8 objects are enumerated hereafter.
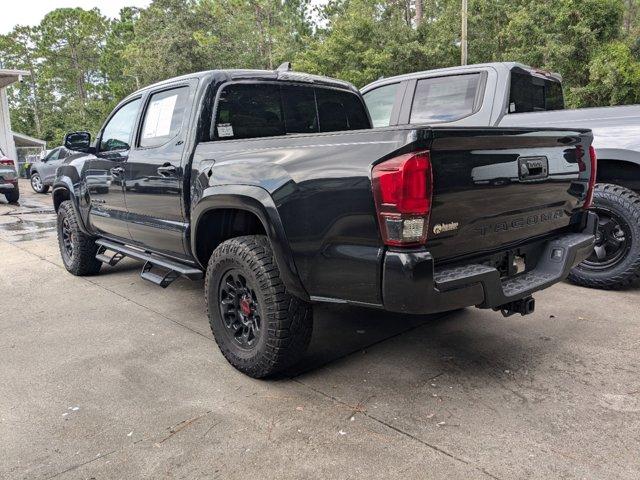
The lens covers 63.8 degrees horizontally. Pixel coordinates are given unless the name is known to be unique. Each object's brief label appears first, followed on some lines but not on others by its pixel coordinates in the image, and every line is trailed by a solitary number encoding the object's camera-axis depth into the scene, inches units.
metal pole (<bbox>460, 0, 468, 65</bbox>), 757.9
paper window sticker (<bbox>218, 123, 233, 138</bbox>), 146.5
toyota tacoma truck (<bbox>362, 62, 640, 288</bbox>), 178.4
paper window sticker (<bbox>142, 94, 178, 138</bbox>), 159.7
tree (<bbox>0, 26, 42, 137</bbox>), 2158.0
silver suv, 658.2
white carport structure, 866.1
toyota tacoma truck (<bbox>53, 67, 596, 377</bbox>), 95.5
